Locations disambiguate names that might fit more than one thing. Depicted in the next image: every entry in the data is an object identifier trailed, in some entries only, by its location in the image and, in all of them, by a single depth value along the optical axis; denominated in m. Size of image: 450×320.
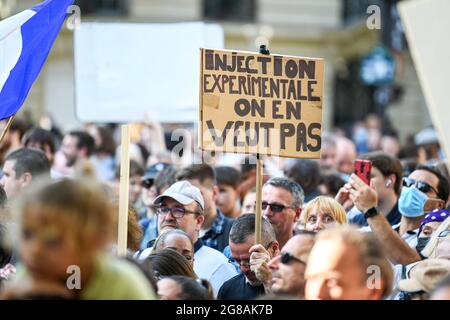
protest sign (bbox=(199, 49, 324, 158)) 10.85
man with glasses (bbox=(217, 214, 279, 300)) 10.16
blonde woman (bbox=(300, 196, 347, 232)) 11.07
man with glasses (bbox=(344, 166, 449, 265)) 10.57
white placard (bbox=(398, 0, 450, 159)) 7.78
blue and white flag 12.42
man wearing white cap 11.41
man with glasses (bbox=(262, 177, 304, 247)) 12.05
